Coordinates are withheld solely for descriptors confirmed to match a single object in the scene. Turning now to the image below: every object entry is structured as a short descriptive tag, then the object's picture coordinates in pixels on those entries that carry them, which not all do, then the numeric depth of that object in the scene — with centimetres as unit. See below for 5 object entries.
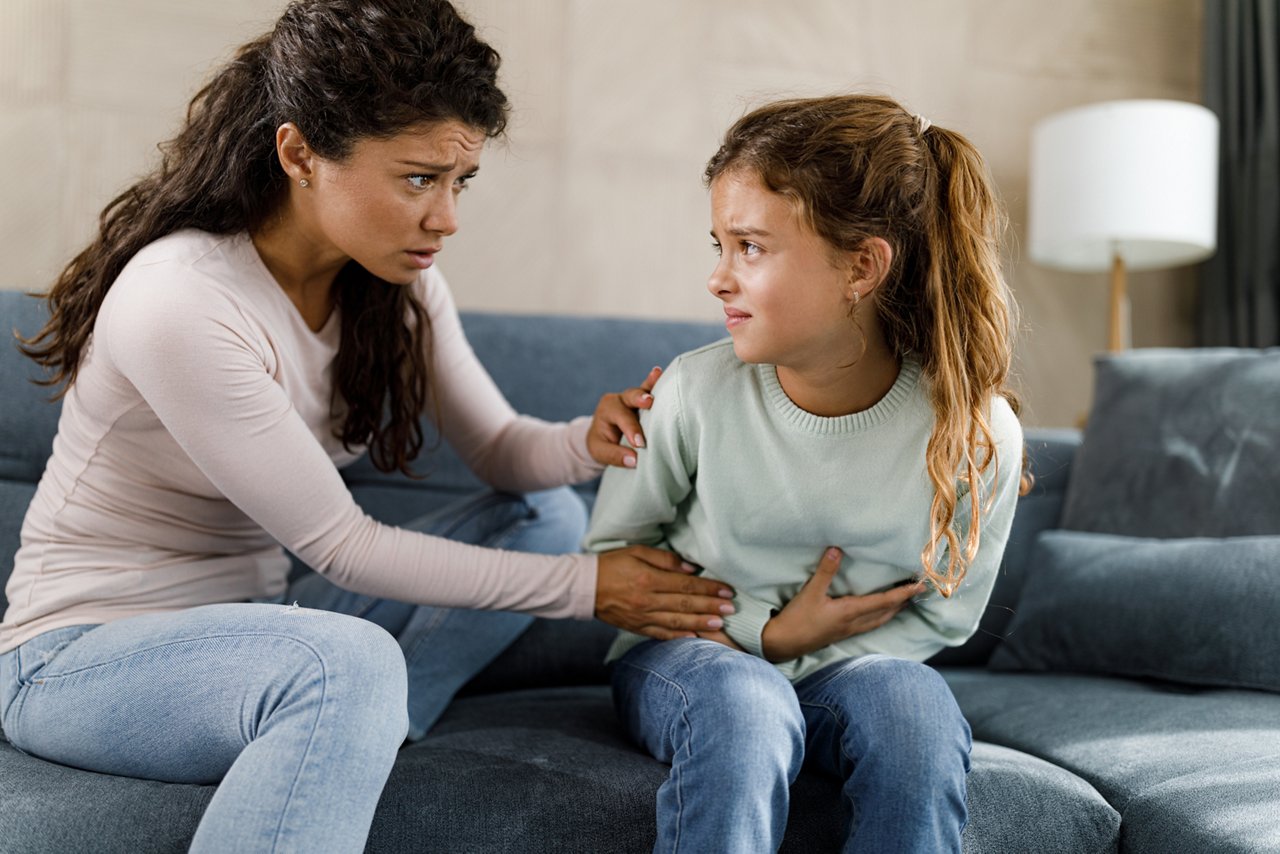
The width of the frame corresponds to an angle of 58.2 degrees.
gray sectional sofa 118
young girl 117
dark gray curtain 281
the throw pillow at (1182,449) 184
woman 114
